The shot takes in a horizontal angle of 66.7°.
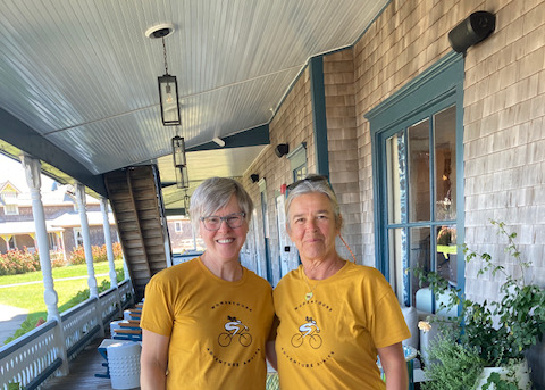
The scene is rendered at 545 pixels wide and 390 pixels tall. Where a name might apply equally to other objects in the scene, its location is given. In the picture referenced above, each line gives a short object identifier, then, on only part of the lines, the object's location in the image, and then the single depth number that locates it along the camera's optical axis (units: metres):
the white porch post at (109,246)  7.42
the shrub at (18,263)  17.32
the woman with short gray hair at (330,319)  1.12
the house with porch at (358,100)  1.88
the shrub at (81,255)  19.11
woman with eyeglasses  1.16
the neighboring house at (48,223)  21.31
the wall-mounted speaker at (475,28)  1.95
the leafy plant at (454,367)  1.78
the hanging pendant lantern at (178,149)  4.25
